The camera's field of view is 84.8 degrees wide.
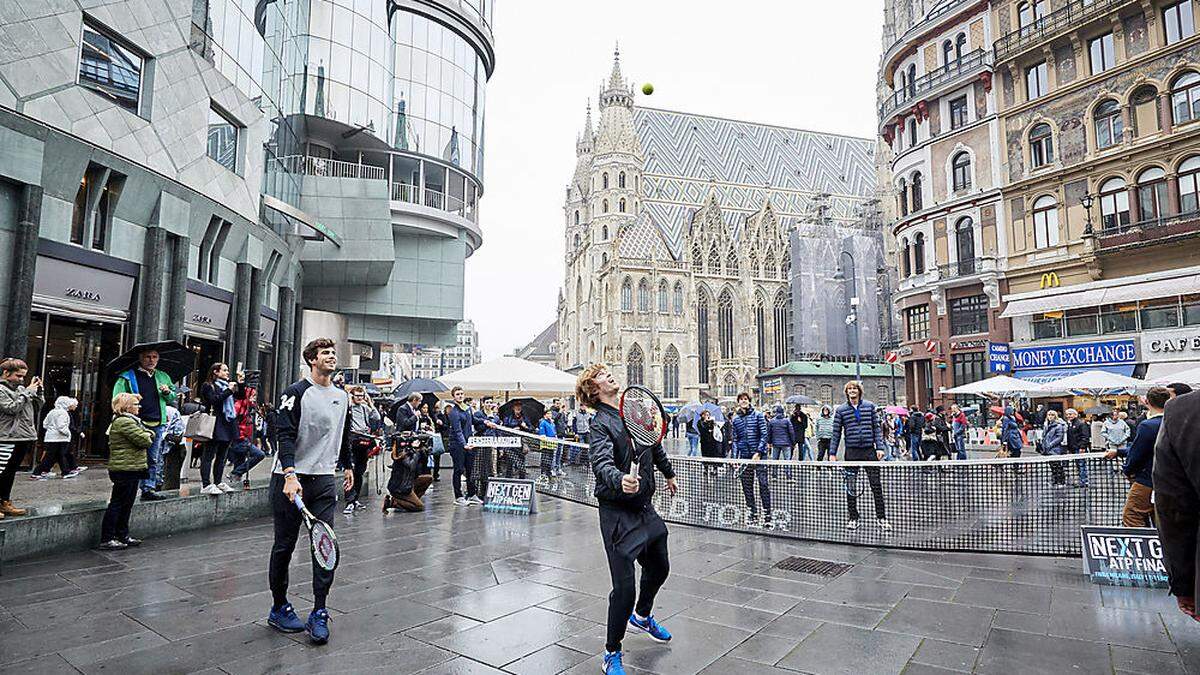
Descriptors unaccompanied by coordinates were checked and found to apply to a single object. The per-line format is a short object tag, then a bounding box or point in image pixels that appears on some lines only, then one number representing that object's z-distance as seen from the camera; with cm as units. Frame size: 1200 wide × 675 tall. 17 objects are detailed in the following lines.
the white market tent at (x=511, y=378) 1559
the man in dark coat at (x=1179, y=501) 230
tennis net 777
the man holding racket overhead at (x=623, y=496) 387
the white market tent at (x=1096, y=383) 1669
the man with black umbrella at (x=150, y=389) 737
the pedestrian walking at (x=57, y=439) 998
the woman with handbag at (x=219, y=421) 827
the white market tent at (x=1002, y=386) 1791
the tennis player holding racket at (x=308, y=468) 446
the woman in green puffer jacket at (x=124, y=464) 655
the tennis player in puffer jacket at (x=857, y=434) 833
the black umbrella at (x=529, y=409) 1493
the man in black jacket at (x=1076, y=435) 1430
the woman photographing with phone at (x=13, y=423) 652
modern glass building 1198
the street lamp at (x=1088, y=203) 2306
